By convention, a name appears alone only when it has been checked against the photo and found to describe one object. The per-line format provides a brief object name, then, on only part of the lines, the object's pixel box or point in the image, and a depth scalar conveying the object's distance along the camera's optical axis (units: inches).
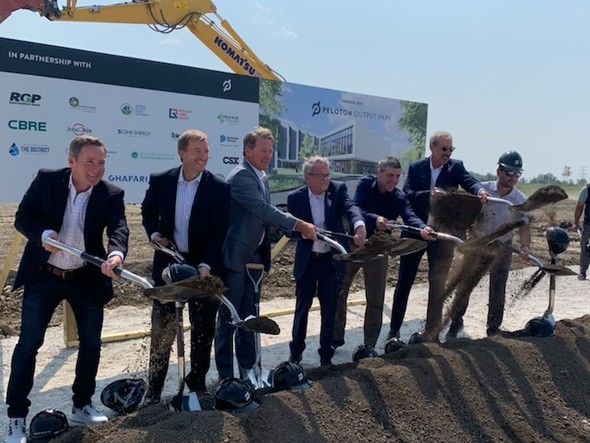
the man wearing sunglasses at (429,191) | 213.6
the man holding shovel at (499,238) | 203.8
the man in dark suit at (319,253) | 183.6
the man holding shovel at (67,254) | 132.9
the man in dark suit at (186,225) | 149.0
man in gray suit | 161.0
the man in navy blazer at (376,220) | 198.4
